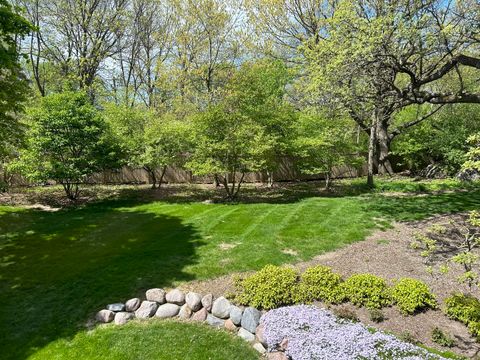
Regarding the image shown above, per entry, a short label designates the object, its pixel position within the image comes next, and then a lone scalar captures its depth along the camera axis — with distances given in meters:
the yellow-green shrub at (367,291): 5.50
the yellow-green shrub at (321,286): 5.75
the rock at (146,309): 5.72
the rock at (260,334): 4.99
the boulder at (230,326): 5.40
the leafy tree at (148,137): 14.52
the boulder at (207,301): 5.76
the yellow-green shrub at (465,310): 4.72
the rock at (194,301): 5.77
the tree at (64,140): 12.74
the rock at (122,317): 5.59
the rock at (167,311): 5.74
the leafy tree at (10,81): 6.75
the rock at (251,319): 5.29
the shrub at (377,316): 5.18
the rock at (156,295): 5.97
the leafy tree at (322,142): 13.51
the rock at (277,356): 4.65
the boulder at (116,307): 5.80
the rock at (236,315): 5.44
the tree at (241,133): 12.65
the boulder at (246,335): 5.16
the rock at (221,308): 5.59
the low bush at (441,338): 4.60
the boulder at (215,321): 5.51
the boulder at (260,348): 4.90
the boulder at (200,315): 5.63
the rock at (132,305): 5.84
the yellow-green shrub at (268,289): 5.73
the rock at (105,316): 5.63
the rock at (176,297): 5.92
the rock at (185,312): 5.72
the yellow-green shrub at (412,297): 5.28
